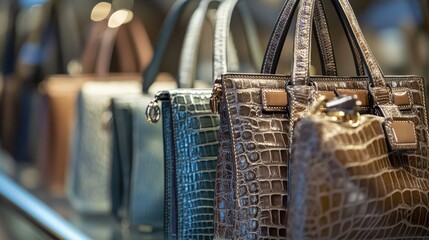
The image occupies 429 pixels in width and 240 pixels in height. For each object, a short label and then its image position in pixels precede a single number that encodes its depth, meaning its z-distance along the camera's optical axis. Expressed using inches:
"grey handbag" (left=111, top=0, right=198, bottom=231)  71.5
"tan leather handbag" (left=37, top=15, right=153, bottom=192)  95.4
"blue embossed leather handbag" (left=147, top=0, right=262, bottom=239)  59.8
